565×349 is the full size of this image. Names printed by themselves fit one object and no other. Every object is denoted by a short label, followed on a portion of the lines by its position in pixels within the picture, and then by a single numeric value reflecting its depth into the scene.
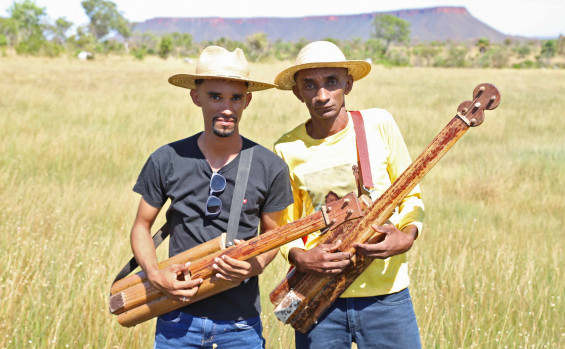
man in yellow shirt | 2.23
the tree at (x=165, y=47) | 56.72
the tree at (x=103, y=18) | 106.94
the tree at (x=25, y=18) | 67.90
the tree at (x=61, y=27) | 87.00
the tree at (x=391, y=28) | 137.25
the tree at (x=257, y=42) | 65.62
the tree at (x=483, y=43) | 86.00
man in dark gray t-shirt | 2.16
